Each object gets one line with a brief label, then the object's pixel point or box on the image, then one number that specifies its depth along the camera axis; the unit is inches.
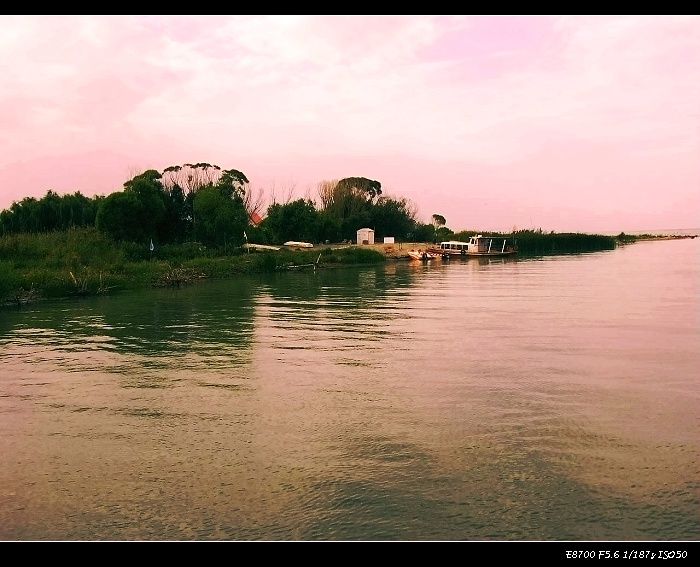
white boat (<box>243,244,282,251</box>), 2461.1
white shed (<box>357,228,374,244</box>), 3689.5
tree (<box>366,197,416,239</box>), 4055.1
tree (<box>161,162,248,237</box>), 2684.5
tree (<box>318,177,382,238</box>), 3897.6
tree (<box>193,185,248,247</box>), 2336.4
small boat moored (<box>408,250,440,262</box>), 3016.7
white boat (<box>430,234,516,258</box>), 3361.2
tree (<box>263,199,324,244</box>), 3201.3
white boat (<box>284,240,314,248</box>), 2913.4
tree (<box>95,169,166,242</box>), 2138.3
